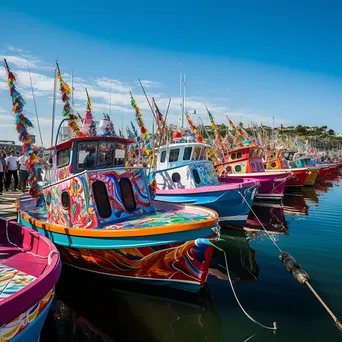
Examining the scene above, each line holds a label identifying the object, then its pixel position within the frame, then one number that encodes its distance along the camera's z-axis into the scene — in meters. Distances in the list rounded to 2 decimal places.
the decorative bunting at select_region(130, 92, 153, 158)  14.13
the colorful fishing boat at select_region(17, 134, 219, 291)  6.41
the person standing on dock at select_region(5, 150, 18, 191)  14.36
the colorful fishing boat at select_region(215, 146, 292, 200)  19.33
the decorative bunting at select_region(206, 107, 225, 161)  22.47
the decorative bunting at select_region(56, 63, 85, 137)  9.38
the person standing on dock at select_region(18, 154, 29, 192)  14.47
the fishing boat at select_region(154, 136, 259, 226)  12.33
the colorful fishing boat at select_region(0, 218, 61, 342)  3.41
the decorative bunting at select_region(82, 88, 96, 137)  8.24
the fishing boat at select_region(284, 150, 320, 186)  28.97
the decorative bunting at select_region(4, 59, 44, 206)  8.38
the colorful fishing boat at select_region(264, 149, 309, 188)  26.16
